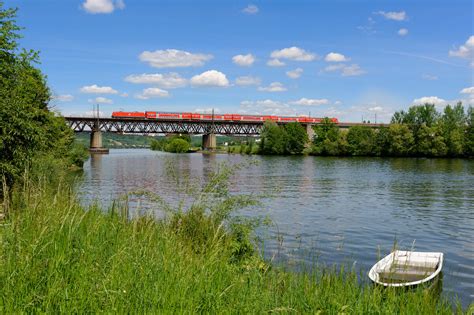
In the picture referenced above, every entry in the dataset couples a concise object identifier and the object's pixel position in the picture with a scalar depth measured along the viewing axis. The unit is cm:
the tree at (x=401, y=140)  11656
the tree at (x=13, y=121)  1766
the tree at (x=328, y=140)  12631
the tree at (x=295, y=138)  13475
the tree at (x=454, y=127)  11288
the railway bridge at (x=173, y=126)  14025
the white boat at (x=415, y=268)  1125
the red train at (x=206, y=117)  14112
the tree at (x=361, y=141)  12325
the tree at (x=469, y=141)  11314
